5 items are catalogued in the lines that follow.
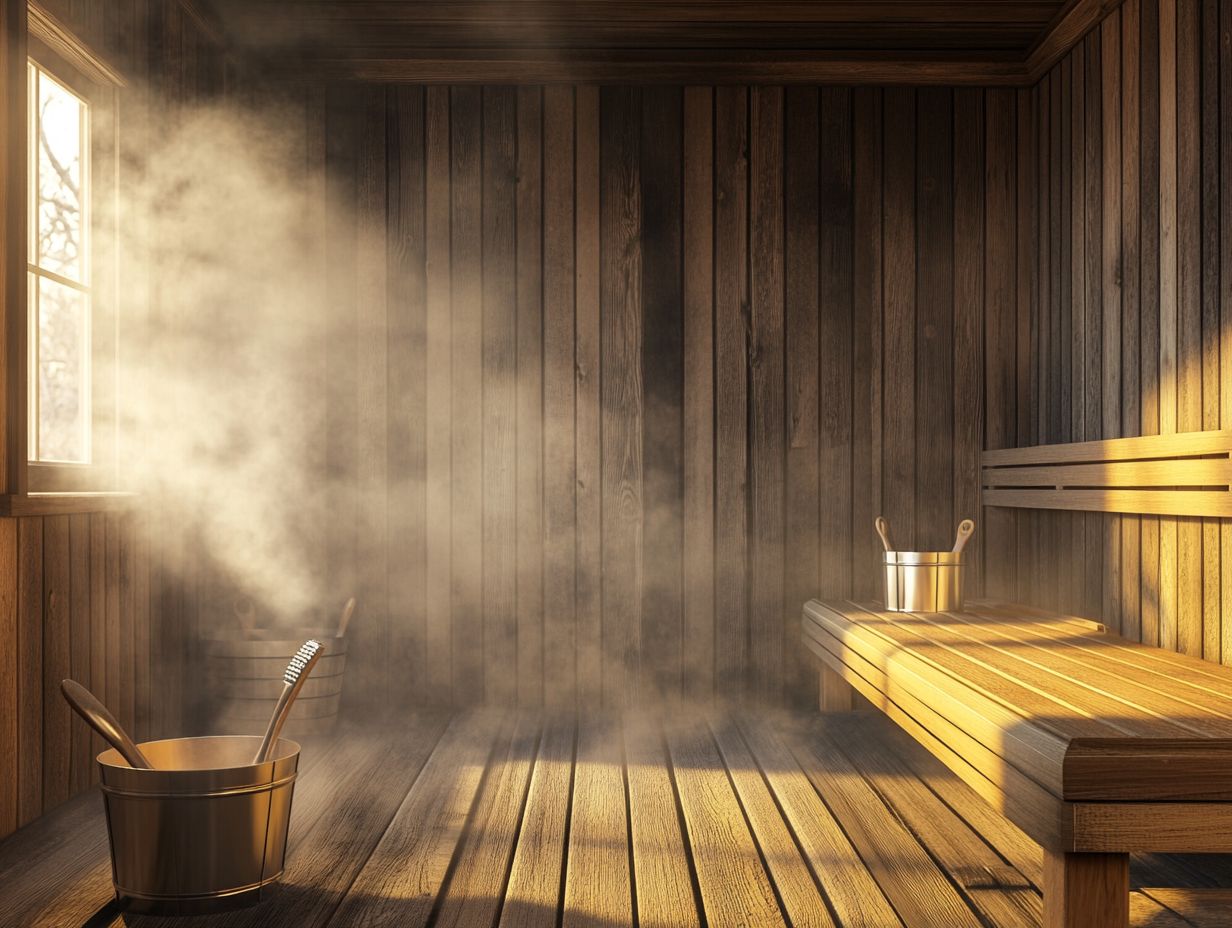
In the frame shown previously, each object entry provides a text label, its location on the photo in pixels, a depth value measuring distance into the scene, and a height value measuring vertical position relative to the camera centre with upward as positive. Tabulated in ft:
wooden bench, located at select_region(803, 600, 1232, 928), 4.12 -1.20
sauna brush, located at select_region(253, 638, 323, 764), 5.75 -1.22
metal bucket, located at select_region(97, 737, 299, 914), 5.20 -1.84
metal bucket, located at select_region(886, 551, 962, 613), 8.62 -0.94
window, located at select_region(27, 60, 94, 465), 7.29 +1.37
